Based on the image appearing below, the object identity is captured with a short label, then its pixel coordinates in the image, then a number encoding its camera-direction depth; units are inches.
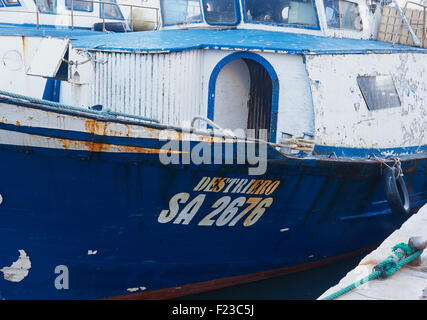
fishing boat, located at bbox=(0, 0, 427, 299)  197.8
